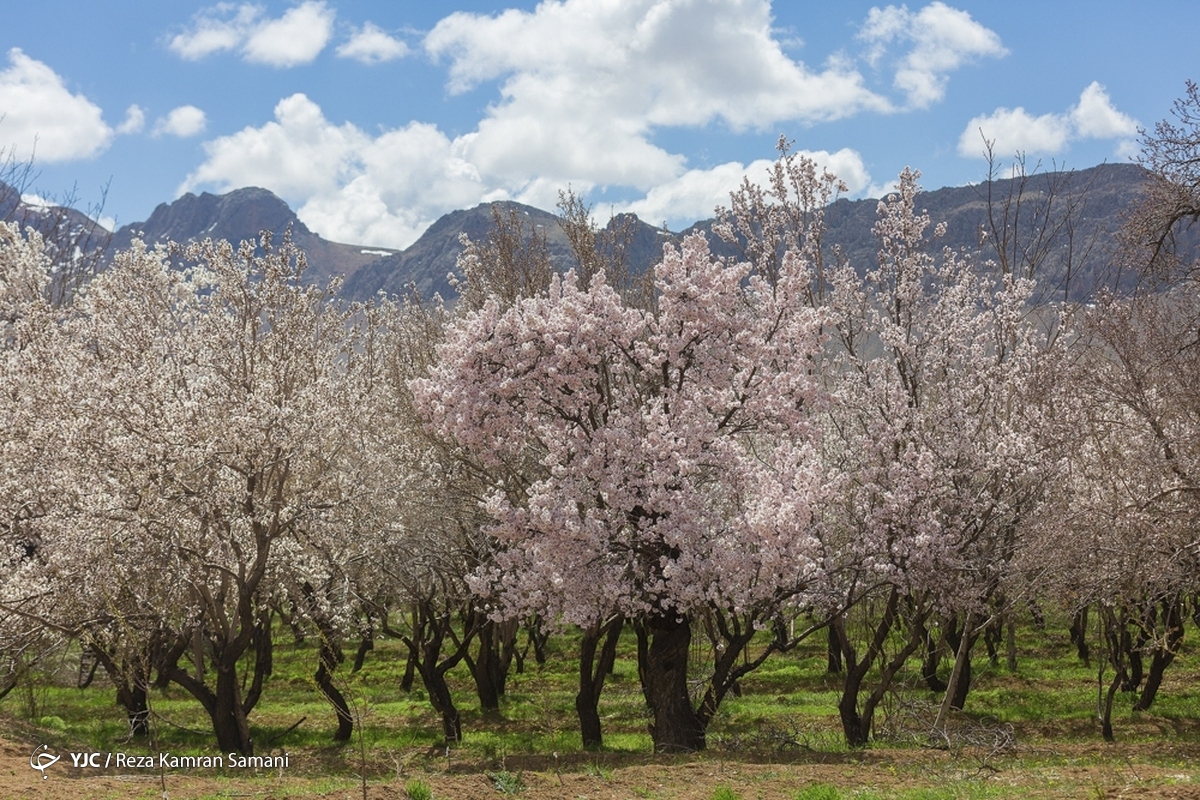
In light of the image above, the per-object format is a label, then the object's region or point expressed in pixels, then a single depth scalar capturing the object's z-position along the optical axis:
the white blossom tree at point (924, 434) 15.50
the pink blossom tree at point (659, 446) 14.02
